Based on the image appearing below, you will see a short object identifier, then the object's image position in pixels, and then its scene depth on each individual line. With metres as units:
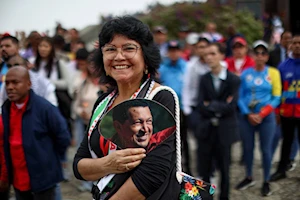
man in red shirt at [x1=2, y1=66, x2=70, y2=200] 3.19
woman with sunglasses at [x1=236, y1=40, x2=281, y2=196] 4.88
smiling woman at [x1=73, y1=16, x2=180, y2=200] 1.64
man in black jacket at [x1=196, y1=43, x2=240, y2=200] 4.26
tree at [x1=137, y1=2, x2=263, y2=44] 15.09
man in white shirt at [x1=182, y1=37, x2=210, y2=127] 5.26
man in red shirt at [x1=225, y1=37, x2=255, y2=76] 6.00
